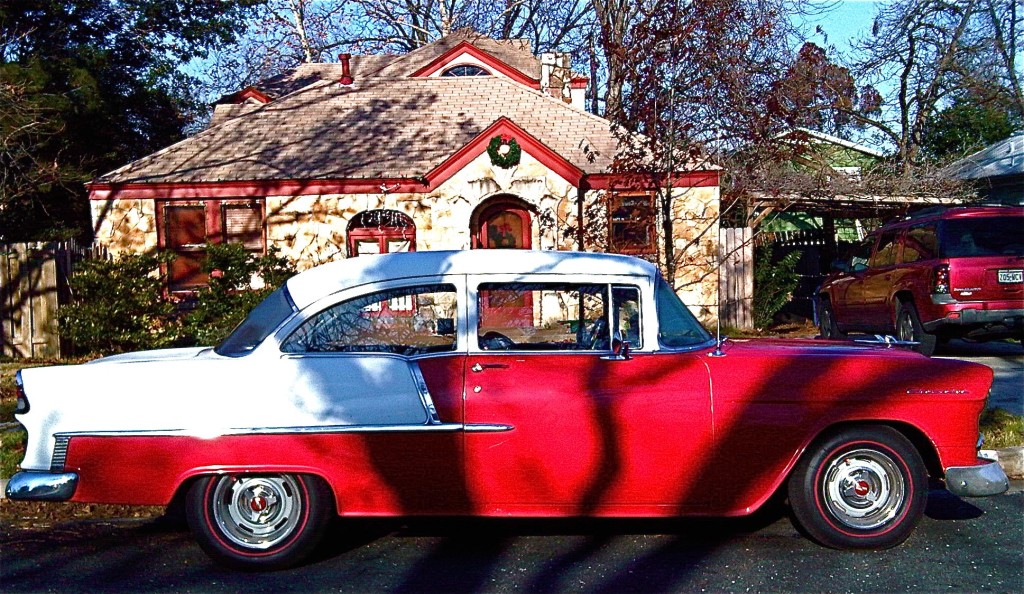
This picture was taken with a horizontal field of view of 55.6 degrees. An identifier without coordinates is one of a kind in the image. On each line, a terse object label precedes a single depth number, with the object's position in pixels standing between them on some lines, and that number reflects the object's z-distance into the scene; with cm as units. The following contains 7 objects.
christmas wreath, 1645
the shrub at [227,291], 1402
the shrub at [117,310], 1378
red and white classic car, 520
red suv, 1154
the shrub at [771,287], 1747
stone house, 1666
